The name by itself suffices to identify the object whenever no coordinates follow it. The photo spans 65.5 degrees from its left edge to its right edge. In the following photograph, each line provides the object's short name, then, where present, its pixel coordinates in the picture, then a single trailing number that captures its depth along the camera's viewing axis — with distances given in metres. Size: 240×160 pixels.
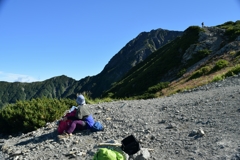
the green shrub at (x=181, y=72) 24.02
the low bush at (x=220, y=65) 18.37
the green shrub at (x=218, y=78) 12.55
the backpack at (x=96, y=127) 6.61
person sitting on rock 6.63
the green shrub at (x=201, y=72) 19.22
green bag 4.23
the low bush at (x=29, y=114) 8.96
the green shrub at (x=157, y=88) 21.16
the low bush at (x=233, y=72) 12.67
